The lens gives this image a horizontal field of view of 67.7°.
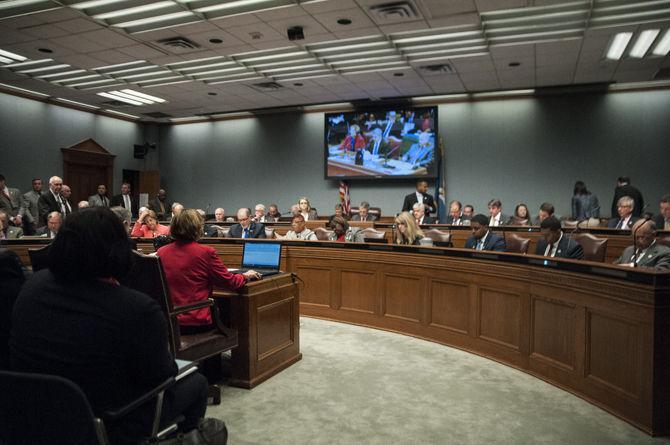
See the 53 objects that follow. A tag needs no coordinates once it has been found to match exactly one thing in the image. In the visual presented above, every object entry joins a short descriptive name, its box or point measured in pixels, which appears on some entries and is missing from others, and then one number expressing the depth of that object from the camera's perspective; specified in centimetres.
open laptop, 450
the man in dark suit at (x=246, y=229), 696
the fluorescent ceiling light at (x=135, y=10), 614
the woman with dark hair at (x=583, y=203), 949
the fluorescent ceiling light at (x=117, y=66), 838
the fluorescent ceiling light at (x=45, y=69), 873
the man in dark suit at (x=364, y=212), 942
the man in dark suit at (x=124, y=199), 1177
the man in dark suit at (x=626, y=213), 668
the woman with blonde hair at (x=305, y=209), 898
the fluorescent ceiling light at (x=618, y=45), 705
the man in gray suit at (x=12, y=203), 789
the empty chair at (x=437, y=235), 595
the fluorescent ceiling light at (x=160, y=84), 966
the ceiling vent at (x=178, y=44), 728
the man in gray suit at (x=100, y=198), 1072
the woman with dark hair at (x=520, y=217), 889
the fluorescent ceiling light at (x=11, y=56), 798
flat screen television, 1083
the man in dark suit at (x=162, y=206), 1173
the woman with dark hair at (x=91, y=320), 146
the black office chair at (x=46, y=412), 131
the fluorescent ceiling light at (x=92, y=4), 606
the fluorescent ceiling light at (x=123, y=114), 1259
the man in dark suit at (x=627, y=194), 862
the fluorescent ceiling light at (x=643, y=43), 697
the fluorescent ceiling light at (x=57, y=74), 902
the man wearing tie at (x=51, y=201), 860
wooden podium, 354
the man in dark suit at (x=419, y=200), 972
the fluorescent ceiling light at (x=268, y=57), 802
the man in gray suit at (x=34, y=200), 928
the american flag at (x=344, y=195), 1162
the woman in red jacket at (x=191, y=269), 315
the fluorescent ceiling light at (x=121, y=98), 1086
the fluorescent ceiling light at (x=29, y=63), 835
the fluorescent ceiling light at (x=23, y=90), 1003
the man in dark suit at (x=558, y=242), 452
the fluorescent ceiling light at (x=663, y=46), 710
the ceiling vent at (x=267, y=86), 985
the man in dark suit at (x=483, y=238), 519
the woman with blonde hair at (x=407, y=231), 561
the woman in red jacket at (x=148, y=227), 668
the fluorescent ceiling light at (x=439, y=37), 709
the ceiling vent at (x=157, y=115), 1277
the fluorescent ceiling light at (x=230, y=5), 602
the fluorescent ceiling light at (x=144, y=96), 1061
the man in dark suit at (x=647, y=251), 373
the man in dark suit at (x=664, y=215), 638
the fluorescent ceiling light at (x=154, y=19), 641
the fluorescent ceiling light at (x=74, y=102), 1130
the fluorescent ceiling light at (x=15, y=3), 597
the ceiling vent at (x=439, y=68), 855
